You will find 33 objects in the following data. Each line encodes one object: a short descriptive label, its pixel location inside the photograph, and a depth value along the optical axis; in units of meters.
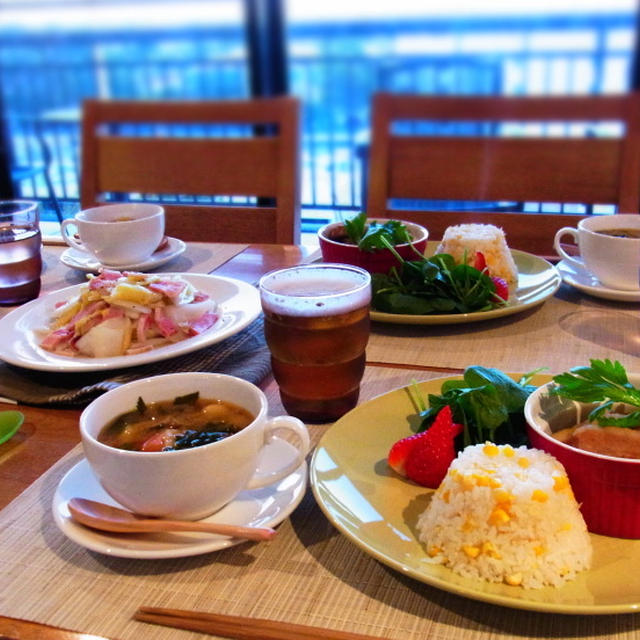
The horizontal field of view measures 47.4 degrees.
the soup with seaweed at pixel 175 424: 0.69
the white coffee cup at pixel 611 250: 1.19
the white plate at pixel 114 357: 0.98
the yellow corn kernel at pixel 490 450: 0.65
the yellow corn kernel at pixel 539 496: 0.59
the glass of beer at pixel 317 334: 0.85
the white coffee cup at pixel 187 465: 0.61
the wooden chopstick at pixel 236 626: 0.56
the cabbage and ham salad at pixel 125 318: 1.03
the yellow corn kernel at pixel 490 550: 0.57
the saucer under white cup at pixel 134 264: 1.48
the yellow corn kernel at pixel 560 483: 0.60
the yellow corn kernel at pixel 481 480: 0.61
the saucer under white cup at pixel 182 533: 0.62
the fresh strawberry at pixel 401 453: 0.71
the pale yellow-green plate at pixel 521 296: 1.13
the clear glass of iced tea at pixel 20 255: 1.28
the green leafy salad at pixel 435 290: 1.16
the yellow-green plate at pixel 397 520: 0.55
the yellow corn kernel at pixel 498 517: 0.59
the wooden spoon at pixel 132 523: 0.62
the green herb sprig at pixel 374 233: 1.21
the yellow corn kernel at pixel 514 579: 0.56
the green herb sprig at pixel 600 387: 0.68
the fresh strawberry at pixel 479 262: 1.23
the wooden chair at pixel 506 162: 1.73
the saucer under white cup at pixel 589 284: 1.21
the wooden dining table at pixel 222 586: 0.57
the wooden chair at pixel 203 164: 1.92
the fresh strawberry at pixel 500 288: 1.20
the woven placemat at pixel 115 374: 0.93
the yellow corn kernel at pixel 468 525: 0.59
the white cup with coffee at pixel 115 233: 1.43
